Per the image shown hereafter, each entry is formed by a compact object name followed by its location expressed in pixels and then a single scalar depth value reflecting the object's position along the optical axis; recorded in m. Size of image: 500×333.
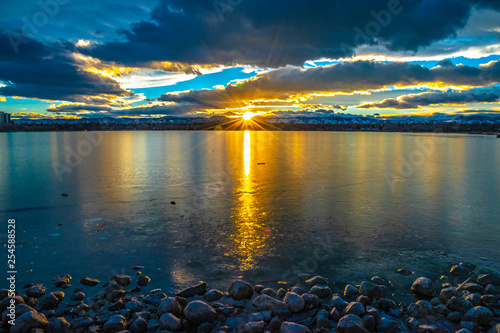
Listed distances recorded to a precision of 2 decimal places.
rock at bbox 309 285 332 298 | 6.92
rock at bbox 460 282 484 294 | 7.04
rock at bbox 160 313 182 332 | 5.89
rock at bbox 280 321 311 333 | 5.64
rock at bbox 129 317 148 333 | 5.79
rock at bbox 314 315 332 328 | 5.97
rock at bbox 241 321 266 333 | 5.75
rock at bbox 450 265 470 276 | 7.80
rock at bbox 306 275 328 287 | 7.41
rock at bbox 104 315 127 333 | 5.76
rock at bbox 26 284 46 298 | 6.85
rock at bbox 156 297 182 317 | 6.25
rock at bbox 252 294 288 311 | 6.41
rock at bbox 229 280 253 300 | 6.85
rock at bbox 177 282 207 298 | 6.95
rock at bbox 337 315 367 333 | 5.71
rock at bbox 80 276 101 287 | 7.34
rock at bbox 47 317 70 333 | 5.71
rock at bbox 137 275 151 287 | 7.39
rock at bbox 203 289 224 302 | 6.80
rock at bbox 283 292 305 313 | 6.40
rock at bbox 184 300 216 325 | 6.09
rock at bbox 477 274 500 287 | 7.31
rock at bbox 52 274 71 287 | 7.30
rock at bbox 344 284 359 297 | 6.95
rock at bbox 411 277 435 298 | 6.96
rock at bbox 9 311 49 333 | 5.68
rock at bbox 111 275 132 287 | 7.32
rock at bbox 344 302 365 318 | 6.17
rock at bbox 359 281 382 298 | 6.86
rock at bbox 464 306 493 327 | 6.02
